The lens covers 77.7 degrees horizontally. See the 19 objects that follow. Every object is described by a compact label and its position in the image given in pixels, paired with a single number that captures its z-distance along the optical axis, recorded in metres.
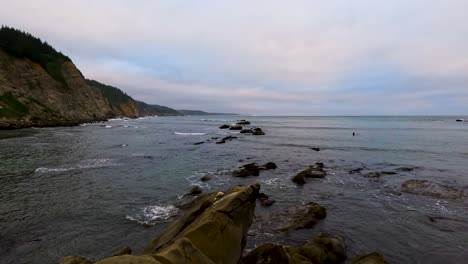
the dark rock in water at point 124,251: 11.08
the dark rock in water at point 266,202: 19.38
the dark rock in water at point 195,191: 21.63
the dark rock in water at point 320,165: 33.72
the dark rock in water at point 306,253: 9.84
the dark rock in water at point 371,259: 10.53
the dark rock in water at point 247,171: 28.52
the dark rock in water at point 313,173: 27.97
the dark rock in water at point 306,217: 15.75
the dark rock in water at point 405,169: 32.09
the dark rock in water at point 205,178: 26.48
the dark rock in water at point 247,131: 85.65
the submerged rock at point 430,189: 22.12
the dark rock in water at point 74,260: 8.92
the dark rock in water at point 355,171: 31.02
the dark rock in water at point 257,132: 81.19
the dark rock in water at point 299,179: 25.61
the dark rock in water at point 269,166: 32.77
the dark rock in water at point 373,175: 28.88
